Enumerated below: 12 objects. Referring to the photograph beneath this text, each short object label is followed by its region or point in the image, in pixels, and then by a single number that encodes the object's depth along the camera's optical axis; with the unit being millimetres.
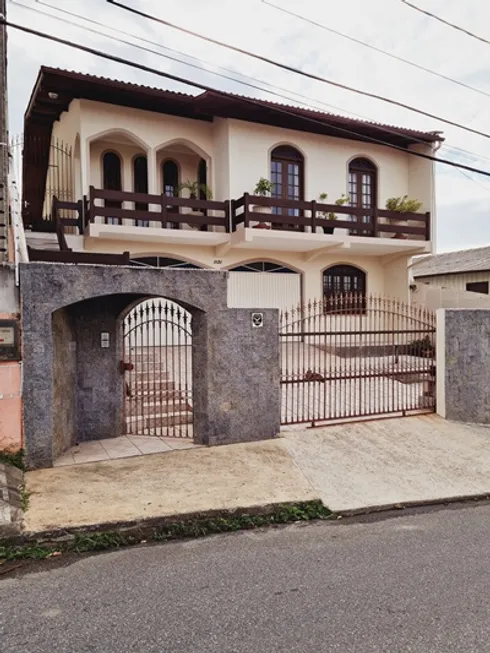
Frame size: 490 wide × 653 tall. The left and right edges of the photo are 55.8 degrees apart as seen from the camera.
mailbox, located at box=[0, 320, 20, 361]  5449
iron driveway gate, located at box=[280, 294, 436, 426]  7660
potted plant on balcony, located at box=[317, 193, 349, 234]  14227
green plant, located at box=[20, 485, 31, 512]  4614
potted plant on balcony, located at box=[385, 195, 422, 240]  15086
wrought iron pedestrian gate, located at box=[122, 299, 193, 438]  7352
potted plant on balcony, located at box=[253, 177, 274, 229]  13516
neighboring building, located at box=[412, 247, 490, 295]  20281
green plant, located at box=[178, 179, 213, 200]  13688
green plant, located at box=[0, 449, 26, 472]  5455
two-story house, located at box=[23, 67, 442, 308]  12234
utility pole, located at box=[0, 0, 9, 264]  5590
